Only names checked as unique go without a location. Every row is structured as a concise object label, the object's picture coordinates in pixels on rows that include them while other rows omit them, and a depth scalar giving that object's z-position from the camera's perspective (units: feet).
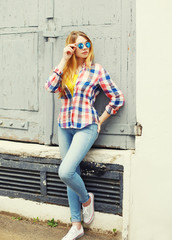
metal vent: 11.98
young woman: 11.02
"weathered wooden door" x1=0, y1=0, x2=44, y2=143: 12.69
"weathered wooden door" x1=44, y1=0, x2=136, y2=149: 11.38
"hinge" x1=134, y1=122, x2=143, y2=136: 11.23
